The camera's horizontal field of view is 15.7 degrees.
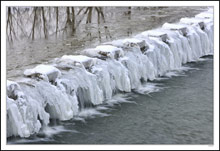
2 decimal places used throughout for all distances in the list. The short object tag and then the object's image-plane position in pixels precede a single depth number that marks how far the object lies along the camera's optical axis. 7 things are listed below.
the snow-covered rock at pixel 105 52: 12.56
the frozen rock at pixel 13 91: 9.36
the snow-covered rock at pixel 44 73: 10.39
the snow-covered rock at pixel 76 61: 11.57
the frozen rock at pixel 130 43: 13.71
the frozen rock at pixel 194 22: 17.97
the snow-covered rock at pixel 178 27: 16.60
